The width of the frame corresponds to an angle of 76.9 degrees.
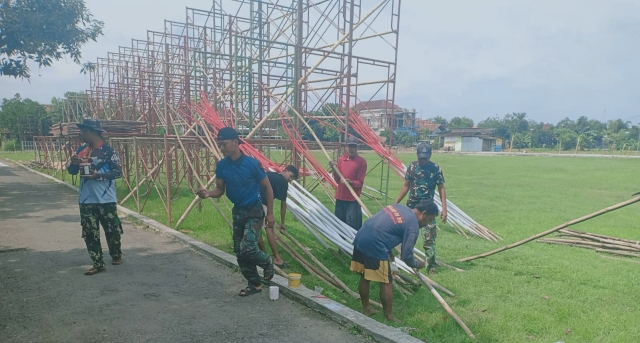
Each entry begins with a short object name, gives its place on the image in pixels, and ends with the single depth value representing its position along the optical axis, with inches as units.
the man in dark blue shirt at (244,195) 158.1
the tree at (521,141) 2393.0
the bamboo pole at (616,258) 237.5
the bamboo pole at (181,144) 286.0
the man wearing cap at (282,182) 217.2
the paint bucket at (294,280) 166.1
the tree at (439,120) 3203.2
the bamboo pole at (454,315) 139.7
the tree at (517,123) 2810.0
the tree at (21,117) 1443.2
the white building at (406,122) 2021.5
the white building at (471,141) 2374.5
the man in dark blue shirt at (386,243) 140.6
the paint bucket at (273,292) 160.7
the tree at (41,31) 287.3
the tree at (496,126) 2817.4
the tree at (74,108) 781.1
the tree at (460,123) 3051.2
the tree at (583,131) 2235.7
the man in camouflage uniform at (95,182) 181.5
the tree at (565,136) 2226.4
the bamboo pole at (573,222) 146.5
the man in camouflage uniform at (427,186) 207.3
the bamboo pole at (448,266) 212.6
